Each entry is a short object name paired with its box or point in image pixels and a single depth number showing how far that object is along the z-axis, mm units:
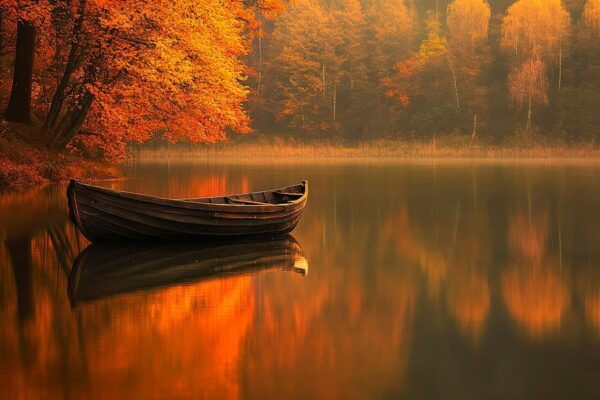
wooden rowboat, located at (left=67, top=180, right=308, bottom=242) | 15289
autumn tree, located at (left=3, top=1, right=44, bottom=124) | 28938
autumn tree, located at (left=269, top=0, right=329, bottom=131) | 82250
